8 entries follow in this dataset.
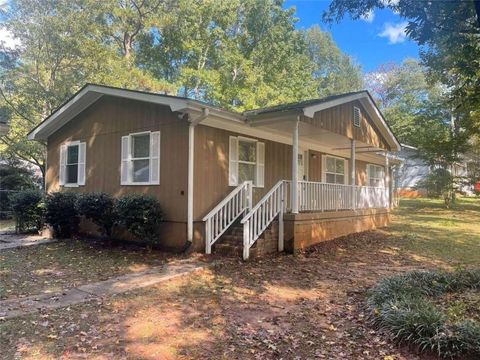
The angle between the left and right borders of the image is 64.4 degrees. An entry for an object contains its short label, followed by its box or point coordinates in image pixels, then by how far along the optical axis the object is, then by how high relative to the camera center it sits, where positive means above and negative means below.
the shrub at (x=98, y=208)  9.53 -0.25
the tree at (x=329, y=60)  42.59 +15.83
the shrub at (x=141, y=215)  8.65 -0.38
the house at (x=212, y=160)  8.96 +1.06
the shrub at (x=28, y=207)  11.87 -0.28
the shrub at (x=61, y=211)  10.77 -0.37
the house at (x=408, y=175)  32.22 +2.24
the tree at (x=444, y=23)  5.07 +2.43
